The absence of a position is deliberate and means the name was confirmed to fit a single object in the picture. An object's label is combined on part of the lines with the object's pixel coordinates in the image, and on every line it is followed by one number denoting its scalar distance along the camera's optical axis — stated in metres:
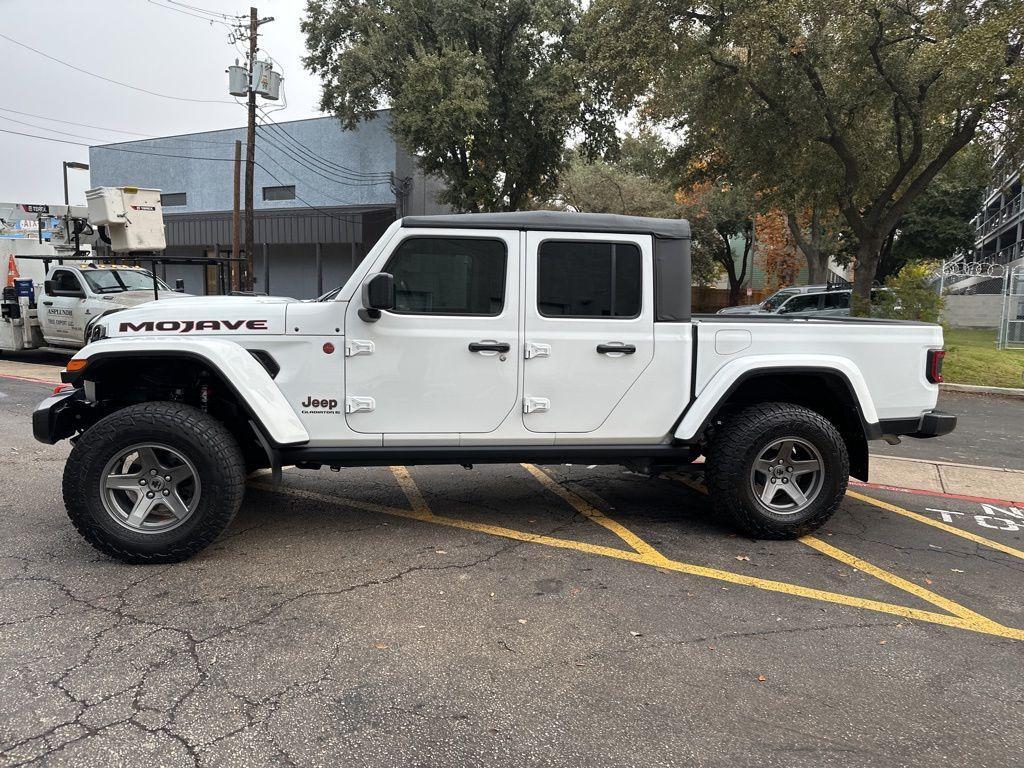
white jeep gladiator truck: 4.10
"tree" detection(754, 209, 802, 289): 33.56
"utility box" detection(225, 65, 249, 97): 22.00
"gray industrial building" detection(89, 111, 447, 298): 27.53
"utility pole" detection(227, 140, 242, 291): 24.15
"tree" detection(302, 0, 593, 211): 19.52
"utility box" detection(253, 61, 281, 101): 21.89
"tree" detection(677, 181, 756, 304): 30.26
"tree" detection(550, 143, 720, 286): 29.22
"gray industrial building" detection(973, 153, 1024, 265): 44.97
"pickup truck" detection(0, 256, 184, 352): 13.27
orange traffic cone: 14.75
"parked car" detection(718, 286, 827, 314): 19.80
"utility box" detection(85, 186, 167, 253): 12.84
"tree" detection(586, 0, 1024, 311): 11.56
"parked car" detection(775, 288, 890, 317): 16.17
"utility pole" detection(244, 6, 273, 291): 20.95
